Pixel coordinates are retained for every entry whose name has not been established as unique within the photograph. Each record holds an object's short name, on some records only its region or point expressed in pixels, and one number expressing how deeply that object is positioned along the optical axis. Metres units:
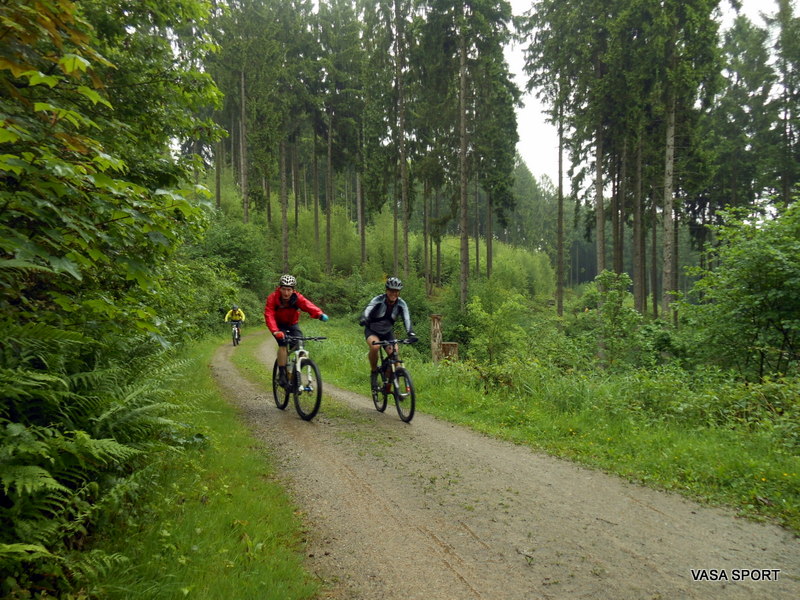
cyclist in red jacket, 7.44
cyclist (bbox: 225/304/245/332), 19.86
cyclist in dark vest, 7.81
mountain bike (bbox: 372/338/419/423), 7.00
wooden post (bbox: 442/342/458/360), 12.43
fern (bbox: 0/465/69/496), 2.10
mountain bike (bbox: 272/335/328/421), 6.99
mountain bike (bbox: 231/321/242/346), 19.58
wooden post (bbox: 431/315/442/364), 12.62
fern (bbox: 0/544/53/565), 1.92
